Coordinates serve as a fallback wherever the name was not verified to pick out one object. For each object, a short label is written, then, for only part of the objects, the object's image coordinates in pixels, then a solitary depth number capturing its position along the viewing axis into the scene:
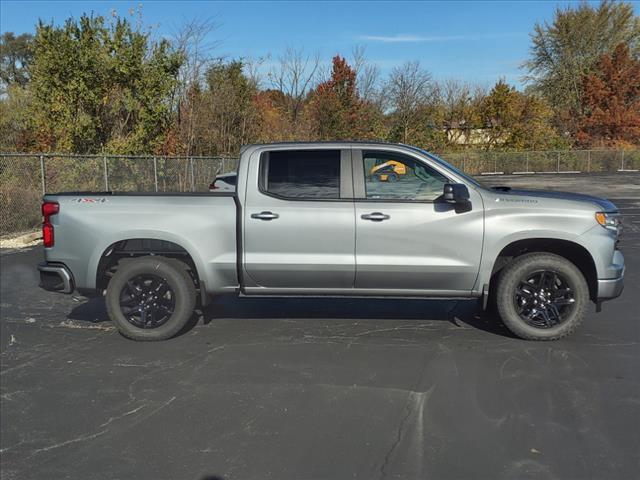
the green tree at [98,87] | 17.22
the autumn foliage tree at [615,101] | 47.78
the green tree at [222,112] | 22.64
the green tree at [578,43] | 51.16
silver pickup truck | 5.14
